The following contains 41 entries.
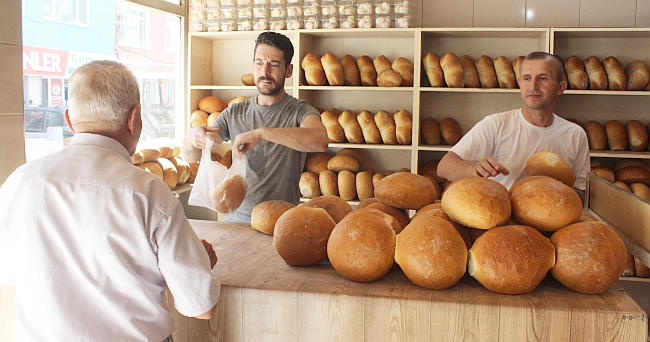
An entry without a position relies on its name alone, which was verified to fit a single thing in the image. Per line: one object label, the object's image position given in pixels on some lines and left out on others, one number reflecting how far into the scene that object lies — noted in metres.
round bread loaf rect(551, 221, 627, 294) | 1.27
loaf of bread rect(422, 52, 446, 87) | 3.66
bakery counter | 1.22
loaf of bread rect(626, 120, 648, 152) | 3.52
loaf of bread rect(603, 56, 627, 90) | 3.49
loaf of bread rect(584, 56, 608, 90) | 3.52
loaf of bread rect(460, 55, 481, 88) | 3.66
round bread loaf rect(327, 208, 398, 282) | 1.33
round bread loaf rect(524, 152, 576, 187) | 1.66
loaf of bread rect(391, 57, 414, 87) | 3.76
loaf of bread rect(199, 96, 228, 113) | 4.16
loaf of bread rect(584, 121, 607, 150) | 3.59
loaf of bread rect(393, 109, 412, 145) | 3.72
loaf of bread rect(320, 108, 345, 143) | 3.83
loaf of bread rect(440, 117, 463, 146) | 3.77
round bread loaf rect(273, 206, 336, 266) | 1.45
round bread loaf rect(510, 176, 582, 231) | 1.34
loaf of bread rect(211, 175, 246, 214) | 2.05
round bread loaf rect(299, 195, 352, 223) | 1.64
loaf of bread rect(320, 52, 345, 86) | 3.78
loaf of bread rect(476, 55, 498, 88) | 3.64
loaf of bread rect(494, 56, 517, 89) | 3.62
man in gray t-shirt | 2.53
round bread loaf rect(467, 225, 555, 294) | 1.26
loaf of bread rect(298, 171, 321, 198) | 3.87
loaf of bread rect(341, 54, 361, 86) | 3.86
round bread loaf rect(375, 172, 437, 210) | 1.56
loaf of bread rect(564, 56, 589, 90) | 3.52
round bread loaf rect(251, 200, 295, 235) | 1.84
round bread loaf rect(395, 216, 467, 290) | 1.28
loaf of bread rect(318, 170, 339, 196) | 3.81
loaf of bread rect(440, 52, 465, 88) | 3.62
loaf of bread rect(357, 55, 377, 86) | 3.82
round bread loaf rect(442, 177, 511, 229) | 1.33
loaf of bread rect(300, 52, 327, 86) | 3.79
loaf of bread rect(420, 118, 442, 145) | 3.79
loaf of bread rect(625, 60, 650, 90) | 3.46
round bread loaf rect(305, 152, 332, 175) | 3.97
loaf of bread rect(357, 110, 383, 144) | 3.79
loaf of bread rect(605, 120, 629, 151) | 3.57
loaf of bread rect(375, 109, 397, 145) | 3.76
